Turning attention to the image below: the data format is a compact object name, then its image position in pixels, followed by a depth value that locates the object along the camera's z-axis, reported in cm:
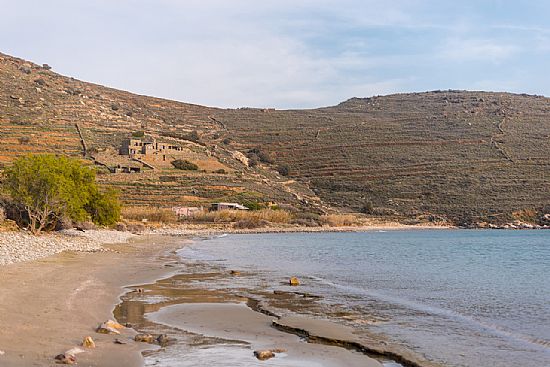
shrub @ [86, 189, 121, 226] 4812
